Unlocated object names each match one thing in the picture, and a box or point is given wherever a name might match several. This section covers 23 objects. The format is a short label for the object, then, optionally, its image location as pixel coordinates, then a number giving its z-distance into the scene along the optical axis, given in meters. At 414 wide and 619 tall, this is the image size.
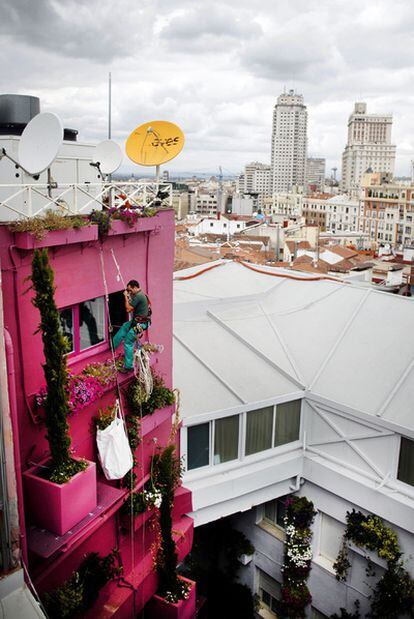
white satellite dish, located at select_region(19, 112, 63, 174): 9.00
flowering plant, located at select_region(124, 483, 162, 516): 11.86
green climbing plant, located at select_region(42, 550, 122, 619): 9.73
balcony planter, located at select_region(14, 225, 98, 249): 8.53
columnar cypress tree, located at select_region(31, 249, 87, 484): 8.12
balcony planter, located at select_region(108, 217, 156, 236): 10.39
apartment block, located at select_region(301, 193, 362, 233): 148.50
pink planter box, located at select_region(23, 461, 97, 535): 9.08
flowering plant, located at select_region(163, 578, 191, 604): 13.00
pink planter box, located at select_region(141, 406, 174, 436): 11.71
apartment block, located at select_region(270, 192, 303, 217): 172.60
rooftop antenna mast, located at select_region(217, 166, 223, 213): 179.50
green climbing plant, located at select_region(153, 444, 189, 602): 12.06
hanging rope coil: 11.17
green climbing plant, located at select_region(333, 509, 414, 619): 14.12
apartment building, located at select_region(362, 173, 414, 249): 124.44
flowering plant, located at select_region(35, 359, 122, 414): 9.70
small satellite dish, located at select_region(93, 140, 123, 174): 12.02
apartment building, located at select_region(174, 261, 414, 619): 14.80
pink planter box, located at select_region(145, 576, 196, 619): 12.90
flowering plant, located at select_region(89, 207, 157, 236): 10.05
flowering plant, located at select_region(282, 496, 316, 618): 16.08
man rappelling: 10.59
